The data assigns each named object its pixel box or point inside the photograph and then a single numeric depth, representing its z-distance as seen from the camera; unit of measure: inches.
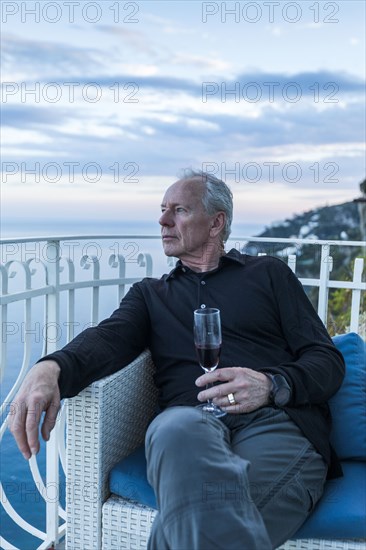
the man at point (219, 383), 54.3
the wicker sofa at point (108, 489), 65.6
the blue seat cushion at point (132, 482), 69.2
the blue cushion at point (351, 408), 78.1
